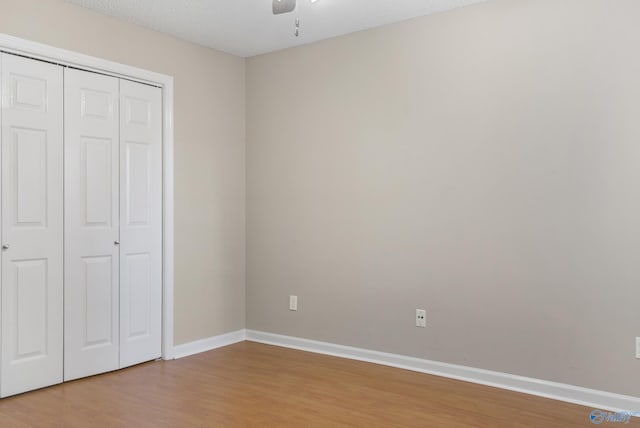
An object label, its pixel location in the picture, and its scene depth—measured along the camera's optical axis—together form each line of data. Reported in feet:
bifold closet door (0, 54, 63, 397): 10.43
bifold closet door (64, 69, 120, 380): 11.44
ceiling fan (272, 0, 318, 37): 8.11
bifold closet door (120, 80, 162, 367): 12.55
